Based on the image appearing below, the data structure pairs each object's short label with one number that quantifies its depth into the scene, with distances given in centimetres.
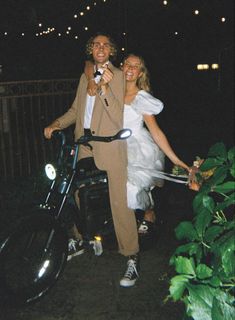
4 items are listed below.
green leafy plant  138
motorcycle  335
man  354
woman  381
